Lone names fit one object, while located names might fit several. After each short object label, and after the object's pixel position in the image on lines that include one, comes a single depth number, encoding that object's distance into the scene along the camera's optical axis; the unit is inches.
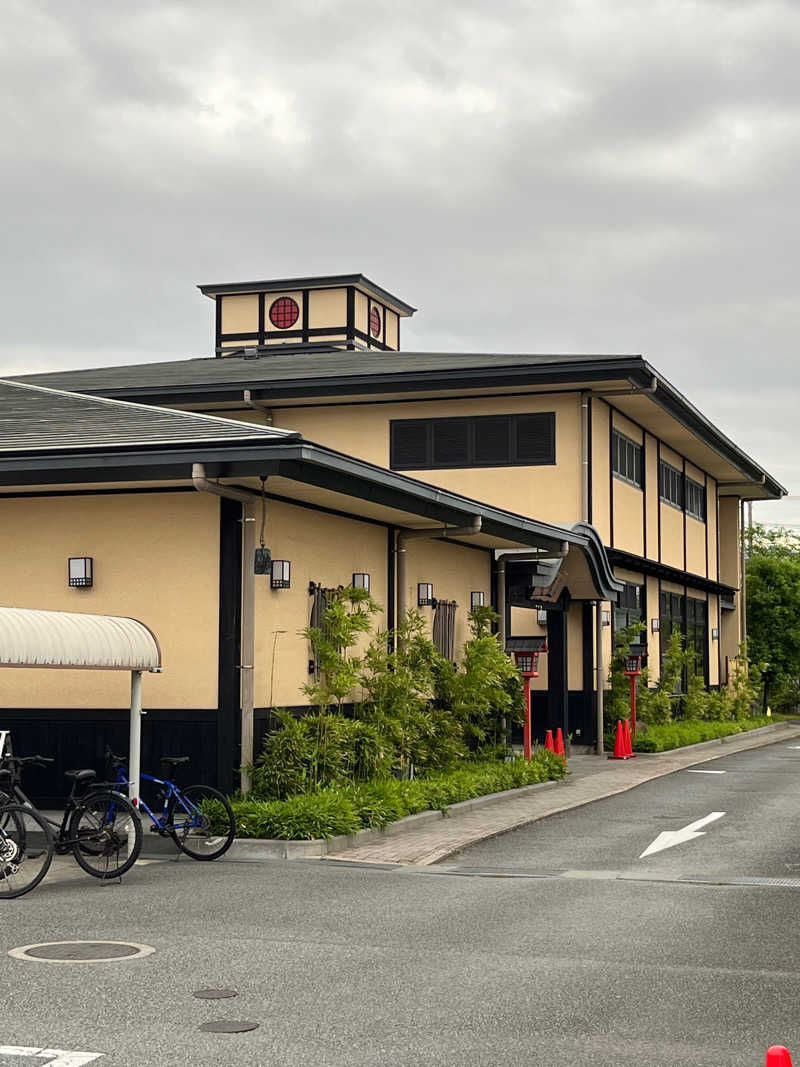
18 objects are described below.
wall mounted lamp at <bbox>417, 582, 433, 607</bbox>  812.0
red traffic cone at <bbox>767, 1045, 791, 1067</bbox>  191.8
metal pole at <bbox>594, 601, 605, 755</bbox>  1129.8
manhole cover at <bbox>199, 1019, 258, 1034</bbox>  282.4
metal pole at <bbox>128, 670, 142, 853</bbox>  525.3
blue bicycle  518.9
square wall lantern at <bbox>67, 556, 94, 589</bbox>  602.9
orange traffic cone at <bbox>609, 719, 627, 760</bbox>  1077.1
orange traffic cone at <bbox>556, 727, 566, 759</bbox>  937.5
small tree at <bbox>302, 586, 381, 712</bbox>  633.6
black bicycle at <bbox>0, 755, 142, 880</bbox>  475.2
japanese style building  592.4
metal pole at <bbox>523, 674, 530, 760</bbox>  844.6
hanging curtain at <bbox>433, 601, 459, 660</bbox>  841.5
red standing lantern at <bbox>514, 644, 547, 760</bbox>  840.9
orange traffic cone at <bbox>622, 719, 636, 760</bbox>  1087.6
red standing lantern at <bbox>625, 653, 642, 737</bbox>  1133.7
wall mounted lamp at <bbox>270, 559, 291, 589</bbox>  627.2
